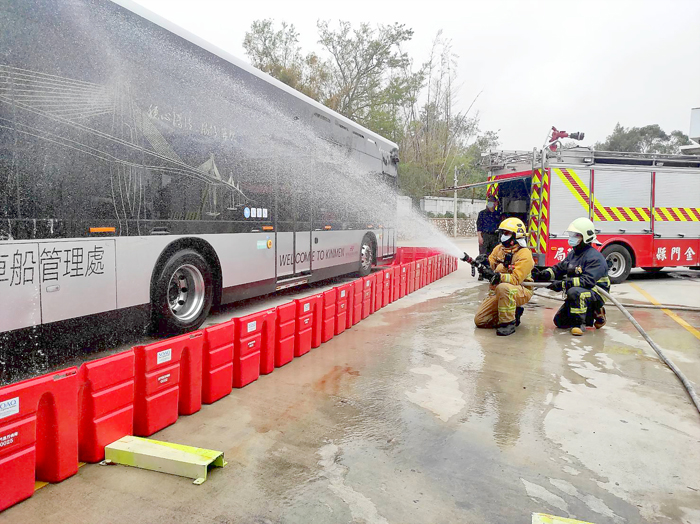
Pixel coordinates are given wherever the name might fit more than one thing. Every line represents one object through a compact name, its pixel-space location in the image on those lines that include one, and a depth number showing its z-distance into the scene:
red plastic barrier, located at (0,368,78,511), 2.64
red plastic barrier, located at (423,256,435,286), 11.85
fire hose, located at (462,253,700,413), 4.48
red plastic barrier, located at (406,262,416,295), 10.34
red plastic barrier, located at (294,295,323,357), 5.60
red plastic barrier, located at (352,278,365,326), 7.22
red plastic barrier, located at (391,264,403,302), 9.40
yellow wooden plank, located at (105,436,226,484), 2.97
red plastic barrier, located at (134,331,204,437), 3.52
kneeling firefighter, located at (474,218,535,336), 6.83
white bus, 4.16
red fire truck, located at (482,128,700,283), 11.35
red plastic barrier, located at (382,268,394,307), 8.85
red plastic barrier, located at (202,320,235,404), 4.14
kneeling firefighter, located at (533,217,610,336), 7.05
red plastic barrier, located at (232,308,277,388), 4.55
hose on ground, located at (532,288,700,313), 8.41
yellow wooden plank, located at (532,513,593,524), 2.55
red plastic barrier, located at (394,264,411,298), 9.80
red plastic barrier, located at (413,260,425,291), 11.01
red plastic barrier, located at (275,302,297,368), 5.20
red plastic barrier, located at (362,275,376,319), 7.68
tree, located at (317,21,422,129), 32.03
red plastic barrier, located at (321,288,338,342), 6.22
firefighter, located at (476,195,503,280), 12.77
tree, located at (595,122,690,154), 61.21
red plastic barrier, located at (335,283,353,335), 6.62
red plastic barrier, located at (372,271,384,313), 8.30
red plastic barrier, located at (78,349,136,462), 3.13
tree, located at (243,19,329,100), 31.42
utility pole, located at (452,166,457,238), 31.85
